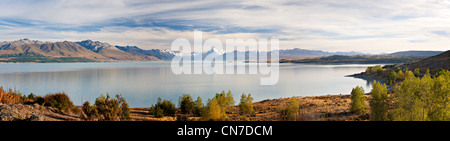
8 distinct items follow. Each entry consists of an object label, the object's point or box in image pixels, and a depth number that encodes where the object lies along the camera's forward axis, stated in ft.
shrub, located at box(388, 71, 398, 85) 181.64
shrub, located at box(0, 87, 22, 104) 42.14
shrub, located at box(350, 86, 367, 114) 64.49
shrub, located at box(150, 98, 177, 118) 62.49
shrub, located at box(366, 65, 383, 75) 251.82
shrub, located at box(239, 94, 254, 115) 72.78
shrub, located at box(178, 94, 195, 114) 72.90
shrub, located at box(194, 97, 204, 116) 70.15
